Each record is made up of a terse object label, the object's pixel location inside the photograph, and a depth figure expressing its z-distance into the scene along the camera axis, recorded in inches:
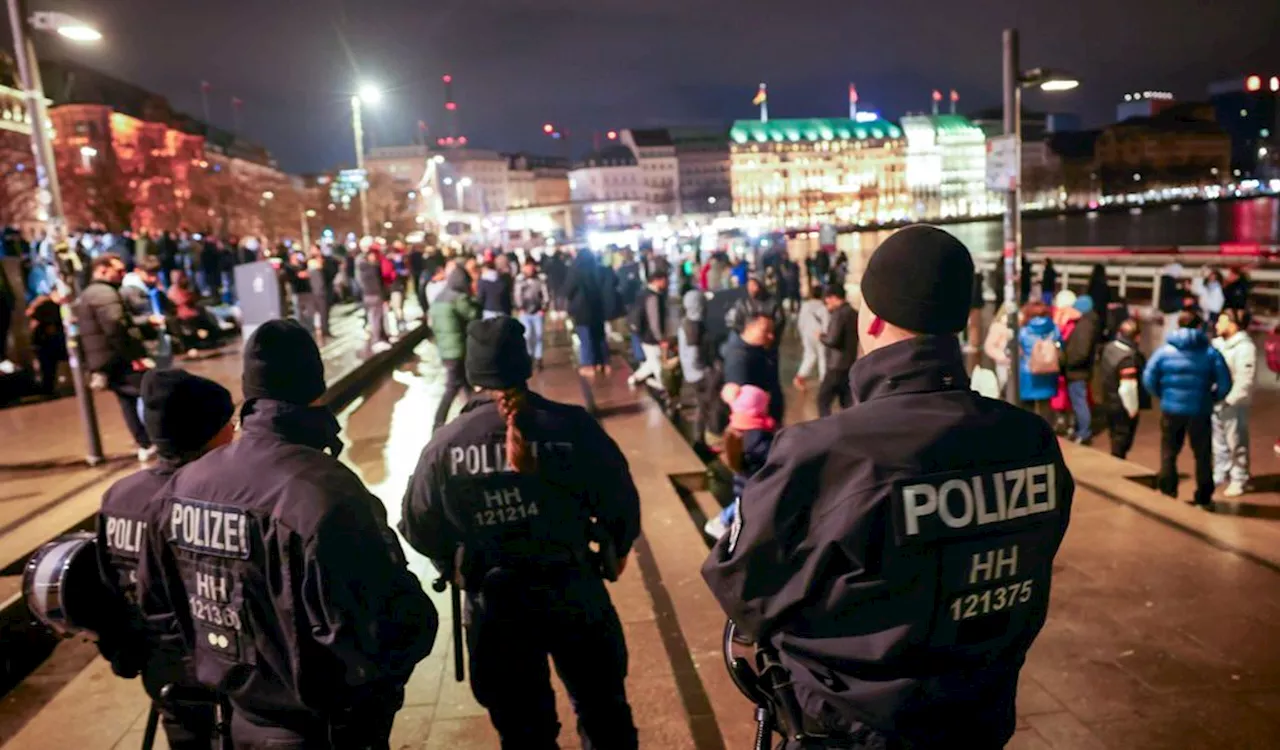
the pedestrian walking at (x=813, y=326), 462.6
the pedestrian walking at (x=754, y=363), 248.4
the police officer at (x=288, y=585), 90.0
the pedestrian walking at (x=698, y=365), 388.8
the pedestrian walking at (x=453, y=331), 401.4
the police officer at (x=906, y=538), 76.7
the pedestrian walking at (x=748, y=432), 235.5
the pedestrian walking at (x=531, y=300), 585.3
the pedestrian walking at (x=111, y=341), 322.0
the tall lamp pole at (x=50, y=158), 312.5
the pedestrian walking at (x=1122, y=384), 345.1
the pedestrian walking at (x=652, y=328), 492.1
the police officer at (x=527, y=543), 125.9
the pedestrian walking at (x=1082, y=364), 394.9
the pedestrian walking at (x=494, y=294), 509.7
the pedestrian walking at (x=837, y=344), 382.9
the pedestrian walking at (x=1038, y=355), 387.2
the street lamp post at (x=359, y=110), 1120.2
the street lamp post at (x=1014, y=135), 343.6
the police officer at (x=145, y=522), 111.5
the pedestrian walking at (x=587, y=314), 538.9
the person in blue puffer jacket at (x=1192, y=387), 293.1
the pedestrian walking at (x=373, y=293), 631.8
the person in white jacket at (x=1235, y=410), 305.6
